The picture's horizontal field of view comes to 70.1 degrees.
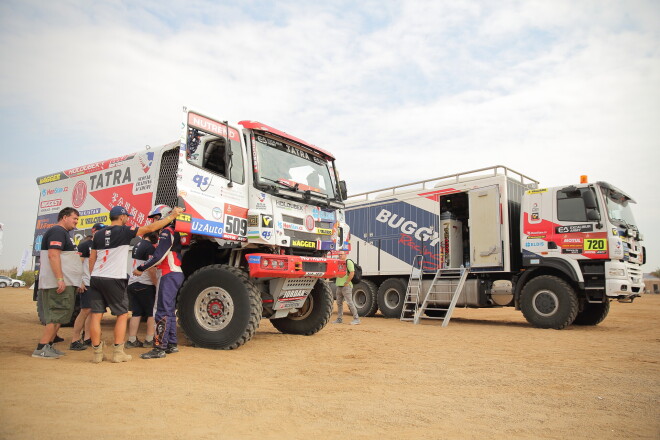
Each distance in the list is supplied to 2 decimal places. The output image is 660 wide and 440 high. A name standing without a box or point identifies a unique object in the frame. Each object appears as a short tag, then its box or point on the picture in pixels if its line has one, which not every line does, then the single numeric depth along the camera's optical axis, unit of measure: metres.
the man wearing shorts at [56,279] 5.45
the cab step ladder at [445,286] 11.44
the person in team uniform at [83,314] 6.06
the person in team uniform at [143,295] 6.41
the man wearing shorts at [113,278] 5.25
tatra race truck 6.15
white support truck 9.89
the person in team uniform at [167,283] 5.63
